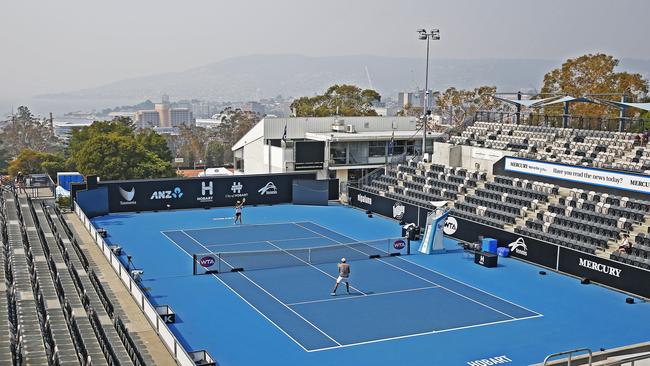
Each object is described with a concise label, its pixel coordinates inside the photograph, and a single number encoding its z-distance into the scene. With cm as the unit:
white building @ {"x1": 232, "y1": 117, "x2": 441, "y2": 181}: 5116
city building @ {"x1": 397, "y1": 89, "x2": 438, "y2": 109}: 11149
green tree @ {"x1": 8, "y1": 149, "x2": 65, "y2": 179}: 6750
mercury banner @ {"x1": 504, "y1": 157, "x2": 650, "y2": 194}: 3083
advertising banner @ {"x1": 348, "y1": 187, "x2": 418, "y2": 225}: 3912
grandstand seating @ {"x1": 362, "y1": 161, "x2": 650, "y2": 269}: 2917
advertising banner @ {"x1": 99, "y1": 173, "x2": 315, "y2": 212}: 4241
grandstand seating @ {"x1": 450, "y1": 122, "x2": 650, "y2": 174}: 3459
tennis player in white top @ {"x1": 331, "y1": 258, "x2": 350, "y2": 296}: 2413
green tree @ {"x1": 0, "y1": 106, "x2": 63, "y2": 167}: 11450
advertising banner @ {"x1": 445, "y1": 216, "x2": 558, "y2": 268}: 2961
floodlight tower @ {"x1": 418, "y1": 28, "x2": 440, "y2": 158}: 4444
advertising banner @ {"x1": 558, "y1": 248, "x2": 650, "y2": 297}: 2525
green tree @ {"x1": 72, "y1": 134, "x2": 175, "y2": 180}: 5900
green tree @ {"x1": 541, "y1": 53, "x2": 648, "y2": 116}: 6294
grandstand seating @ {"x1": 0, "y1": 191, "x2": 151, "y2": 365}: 1653
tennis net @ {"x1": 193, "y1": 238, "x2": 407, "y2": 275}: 2798
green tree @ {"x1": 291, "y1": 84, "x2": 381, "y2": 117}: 8944
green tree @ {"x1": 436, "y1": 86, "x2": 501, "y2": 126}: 9212
